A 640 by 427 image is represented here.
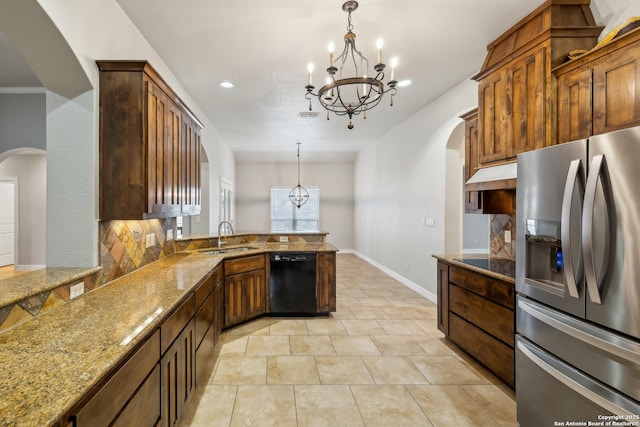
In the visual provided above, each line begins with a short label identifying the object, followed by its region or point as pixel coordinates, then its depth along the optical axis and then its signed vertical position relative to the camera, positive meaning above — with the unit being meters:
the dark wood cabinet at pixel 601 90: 1.82 +0.80
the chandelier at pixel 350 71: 2.47 +1.71
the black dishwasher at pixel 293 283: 4.12 -0.90
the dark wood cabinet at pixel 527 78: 2.43 +1.17
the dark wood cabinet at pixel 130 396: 1.05 -0.70
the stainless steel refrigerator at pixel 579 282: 1.44 -0.36
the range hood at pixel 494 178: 2.68 +0.33
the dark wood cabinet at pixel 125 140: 2.22 +0.52
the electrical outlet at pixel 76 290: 1.91 -0.47
